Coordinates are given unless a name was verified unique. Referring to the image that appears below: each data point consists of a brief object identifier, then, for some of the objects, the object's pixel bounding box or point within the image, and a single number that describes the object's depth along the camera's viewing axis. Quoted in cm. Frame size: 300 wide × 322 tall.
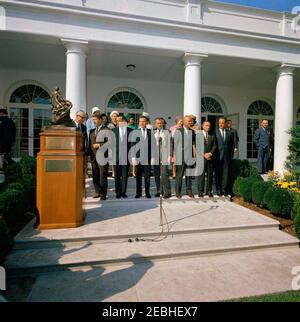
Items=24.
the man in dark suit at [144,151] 543
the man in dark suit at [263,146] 859
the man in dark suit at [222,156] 596
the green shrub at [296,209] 427
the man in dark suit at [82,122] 555
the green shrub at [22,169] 582
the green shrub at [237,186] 605
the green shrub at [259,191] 537
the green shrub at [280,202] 485
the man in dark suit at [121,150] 533
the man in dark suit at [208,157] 578
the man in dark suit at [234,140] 630
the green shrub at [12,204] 385
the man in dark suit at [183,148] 558
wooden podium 388
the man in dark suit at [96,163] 521
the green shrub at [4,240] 285
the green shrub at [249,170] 634
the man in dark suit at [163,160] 551
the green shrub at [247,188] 572
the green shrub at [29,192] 457
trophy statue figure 407
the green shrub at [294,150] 824
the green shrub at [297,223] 400
